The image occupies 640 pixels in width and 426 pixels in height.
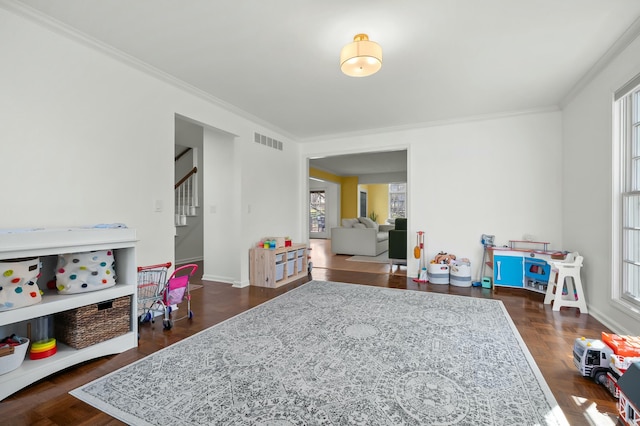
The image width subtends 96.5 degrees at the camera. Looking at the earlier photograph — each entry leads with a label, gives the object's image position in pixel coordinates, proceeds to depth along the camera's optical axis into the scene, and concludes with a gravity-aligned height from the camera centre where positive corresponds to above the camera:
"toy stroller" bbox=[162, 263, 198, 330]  2.71 -0.81
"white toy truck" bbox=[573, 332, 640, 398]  1.67 -0.89
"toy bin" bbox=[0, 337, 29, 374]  1.68 -0.88
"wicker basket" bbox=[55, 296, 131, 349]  2.04 -0.83
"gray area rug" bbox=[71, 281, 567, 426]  1.51 -1.07
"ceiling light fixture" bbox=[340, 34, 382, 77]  2.30 +1.27
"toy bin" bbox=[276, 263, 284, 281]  4.30 -0.90
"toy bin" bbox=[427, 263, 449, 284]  4.46 -0.94
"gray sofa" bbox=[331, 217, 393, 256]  7.40 -0.73
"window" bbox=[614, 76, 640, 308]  2.55 +0.22
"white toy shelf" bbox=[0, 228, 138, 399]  1.72 -0.60
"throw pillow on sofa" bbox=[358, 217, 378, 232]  8.38 -0.31
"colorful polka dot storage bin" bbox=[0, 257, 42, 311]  1.73 -0.45
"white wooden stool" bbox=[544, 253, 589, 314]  3.14 -0.83
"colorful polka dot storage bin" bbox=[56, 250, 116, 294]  2.07 -0.45
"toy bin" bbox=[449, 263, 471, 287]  4.32 -0.94
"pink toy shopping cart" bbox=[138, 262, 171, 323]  2.74 -0.75
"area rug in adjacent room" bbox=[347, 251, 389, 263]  6.75 -1.14
